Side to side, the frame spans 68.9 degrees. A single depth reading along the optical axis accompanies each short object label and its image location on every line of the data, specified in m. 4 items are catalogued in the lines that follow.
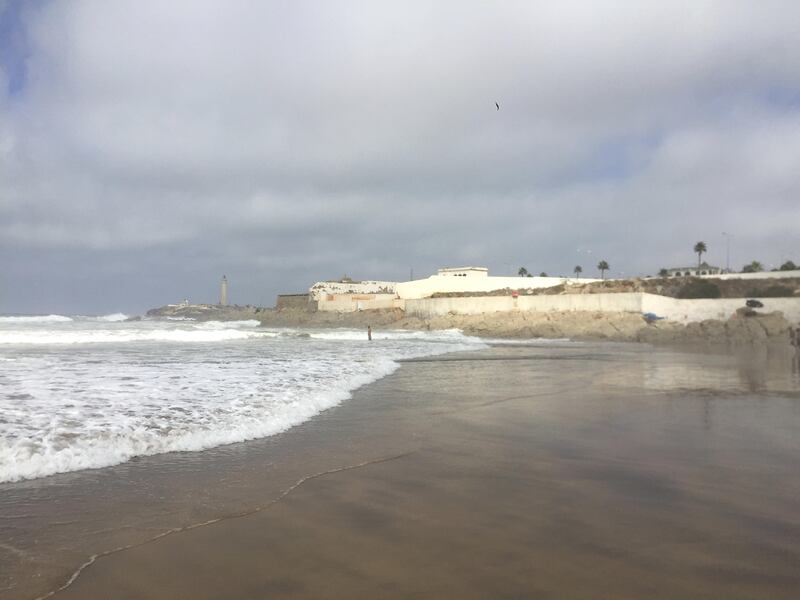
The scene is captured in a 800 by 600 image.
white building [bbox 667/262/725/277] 88.12
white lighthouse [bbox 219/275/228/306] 124.38
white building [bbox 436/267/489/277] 76.94
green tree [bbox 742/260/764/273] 76.62
